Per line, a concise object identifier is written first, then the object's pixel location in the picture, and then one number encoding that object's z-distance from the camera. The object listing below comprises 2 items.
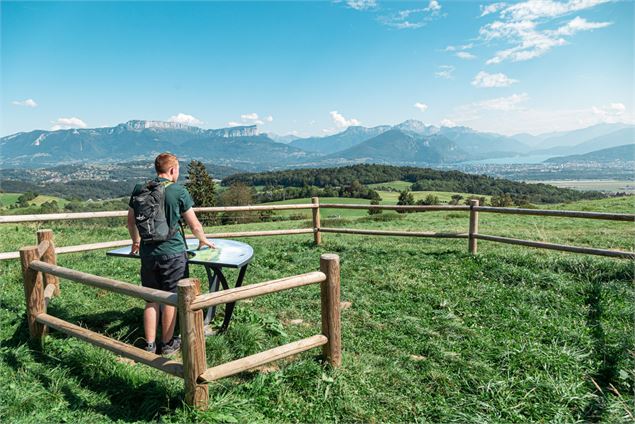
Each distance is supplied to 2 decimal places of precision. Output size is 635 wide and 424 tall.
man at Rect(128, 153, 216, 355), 3.54
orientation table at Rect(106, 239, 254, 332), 3.64
